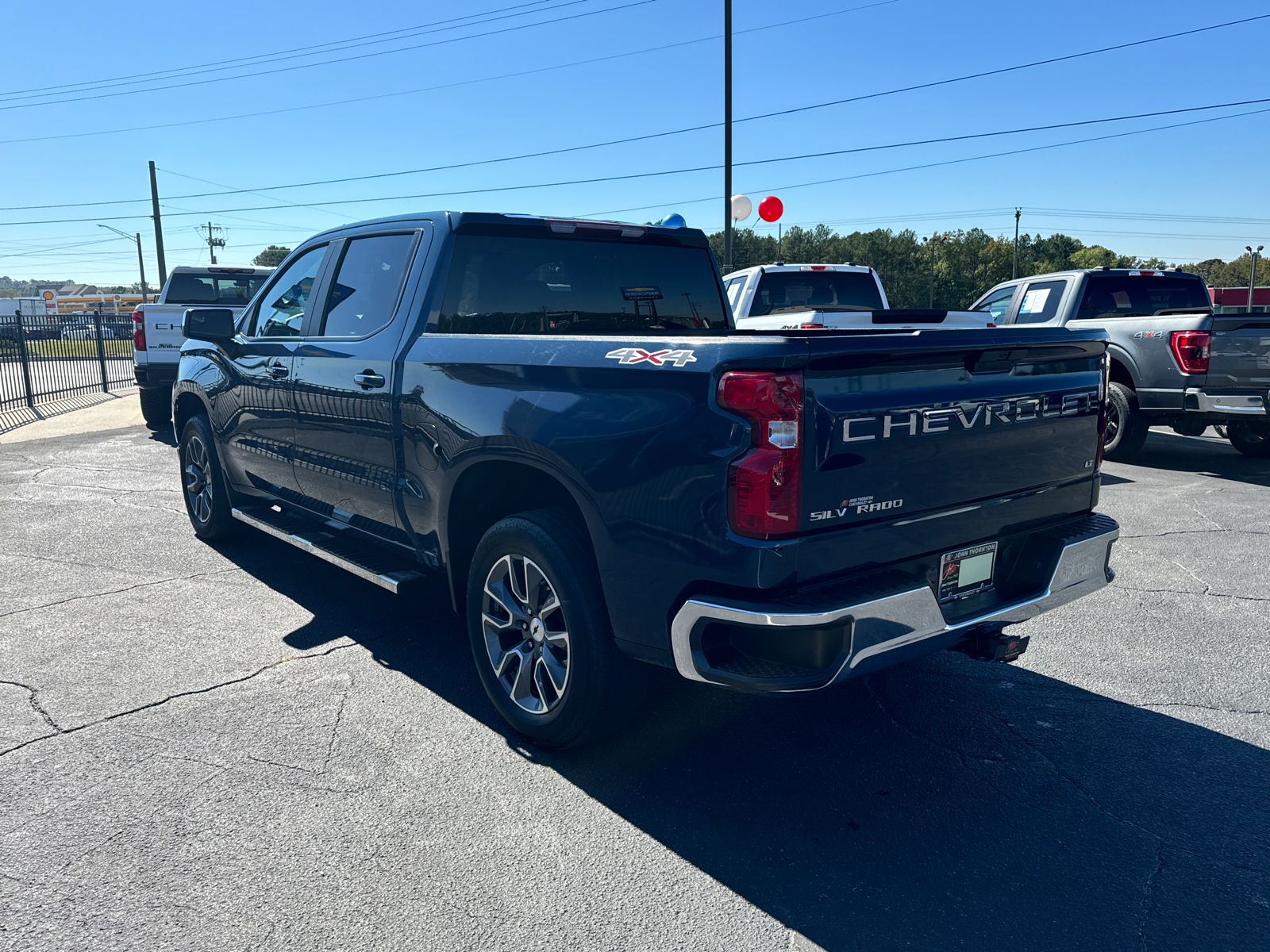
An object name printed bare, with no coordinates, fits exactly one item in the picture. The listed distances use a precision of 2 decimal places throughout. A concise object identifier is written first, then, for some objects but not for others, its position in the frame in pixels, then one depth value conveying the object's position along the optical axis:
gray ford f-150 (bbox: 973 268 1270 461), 8.53
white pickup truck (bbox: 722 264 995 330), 9.95
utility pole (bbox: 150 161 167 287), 43.88
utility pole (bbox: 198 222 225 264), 99.12
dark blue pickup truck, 2.68
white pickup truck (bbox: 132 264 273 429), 12.19
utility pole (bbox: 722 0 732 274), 18.34
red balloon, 15.48
